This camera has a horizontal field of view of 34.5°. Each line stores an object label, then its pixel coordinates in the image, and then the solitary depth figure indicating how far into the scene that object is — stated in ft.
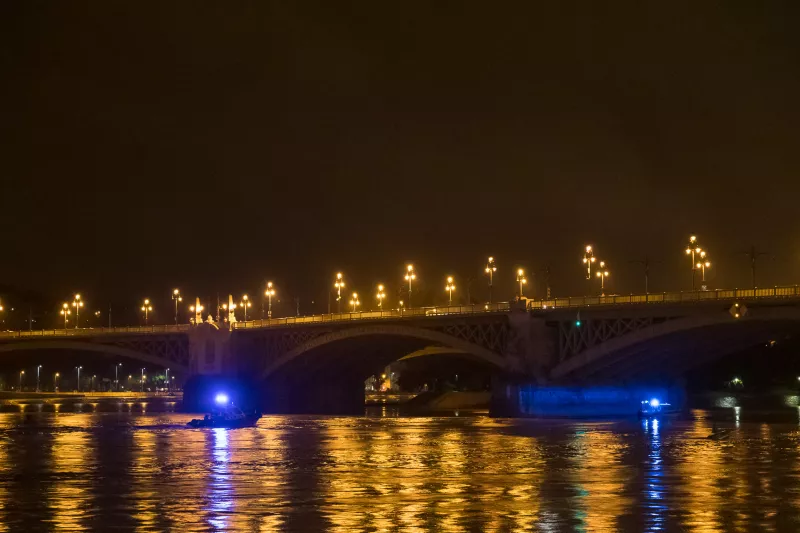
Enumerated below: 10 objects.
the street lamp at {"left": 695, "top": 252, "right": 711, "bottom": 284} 377.50
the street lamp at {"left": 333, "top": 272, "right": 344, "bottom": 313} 520.87
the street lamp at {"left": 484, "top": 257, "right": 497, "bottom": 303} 446.60
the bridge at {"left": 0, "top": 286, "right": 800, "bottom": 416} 353.10
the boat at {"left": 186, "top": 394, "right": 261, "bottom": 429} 334.85
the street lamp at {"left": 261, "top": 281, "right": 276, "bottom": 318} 560.49
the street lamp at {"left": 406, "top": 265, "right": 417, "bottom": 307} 468.26
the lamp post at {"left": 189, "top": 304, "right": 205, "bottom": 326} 552.00
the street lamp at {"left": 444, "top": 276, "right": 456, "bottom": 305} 476.30
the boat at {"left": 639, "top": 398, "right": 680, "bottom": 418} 370.94
